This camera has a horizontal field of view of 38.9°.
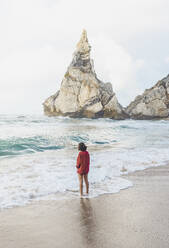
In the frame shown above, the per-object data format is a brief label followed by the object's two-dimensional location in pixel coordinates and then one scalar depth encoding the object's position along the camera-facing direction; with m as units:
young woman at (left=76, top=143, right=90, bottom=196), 6.24
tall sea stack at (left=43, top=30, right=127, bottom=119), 52.50
